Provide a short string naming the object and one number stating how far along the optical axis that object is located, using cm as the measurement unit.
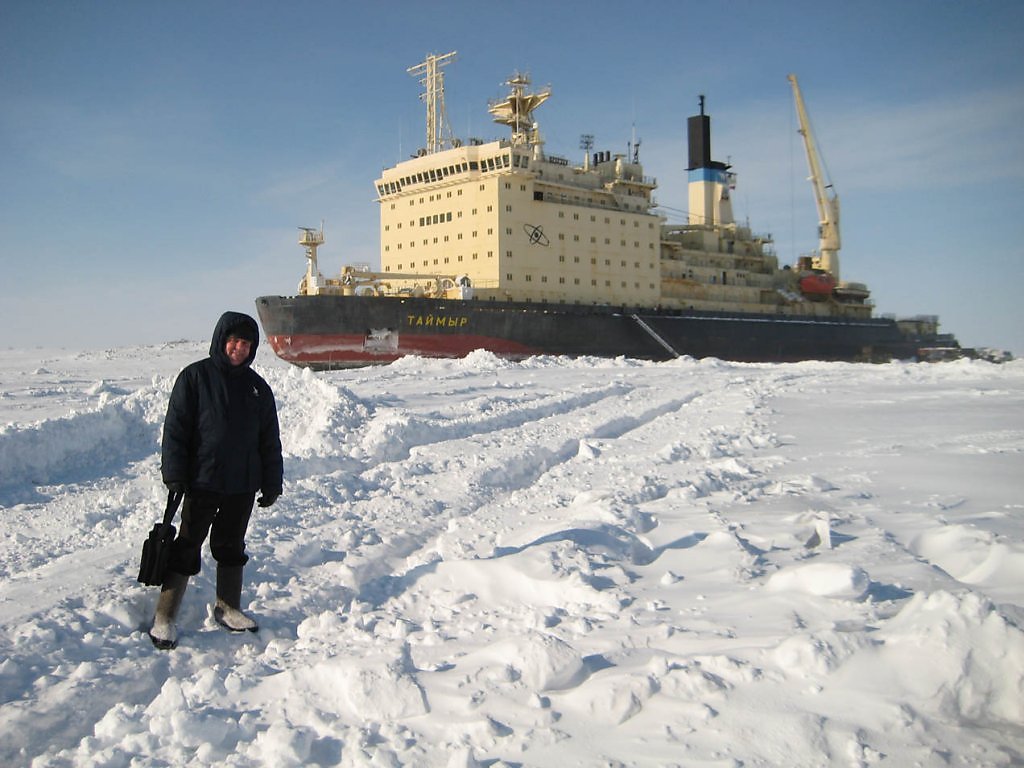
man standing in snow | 312
